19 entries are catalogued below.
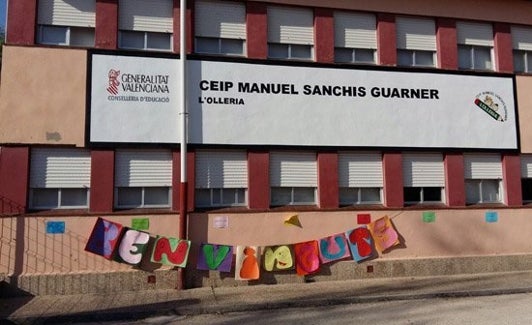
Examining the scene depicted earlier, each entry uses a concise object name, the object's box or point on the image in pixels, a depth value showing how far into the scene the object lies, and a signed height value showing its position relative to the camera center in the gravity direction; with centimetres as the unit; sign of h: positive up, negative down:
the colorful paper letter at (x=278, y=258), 1091 -108
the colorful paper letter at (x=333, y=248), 1122 -91
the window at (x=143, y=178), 1064 +64
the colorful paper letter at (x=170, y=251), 1045 -87
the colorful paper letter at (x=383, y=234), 1150 -61
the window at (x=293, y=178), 1134 +66
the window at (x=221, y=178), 1099 +65
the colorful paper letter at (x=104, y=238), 1022 -59
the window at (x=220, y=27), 1132 +403
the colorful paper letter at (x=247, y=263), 1074 -117
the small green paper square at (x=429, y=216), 1188 -23
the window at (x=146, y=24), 1096 +397
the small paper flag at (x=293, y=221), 1112 -30
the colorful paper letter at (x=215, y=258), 1062 -103
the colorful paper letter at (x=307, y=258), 1105 -110
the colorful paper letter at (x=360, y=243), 1135 -80
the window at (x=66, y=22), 1059 +390
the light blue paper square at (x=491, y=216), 1223 -25
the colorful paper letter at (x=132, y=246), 1034 -75
